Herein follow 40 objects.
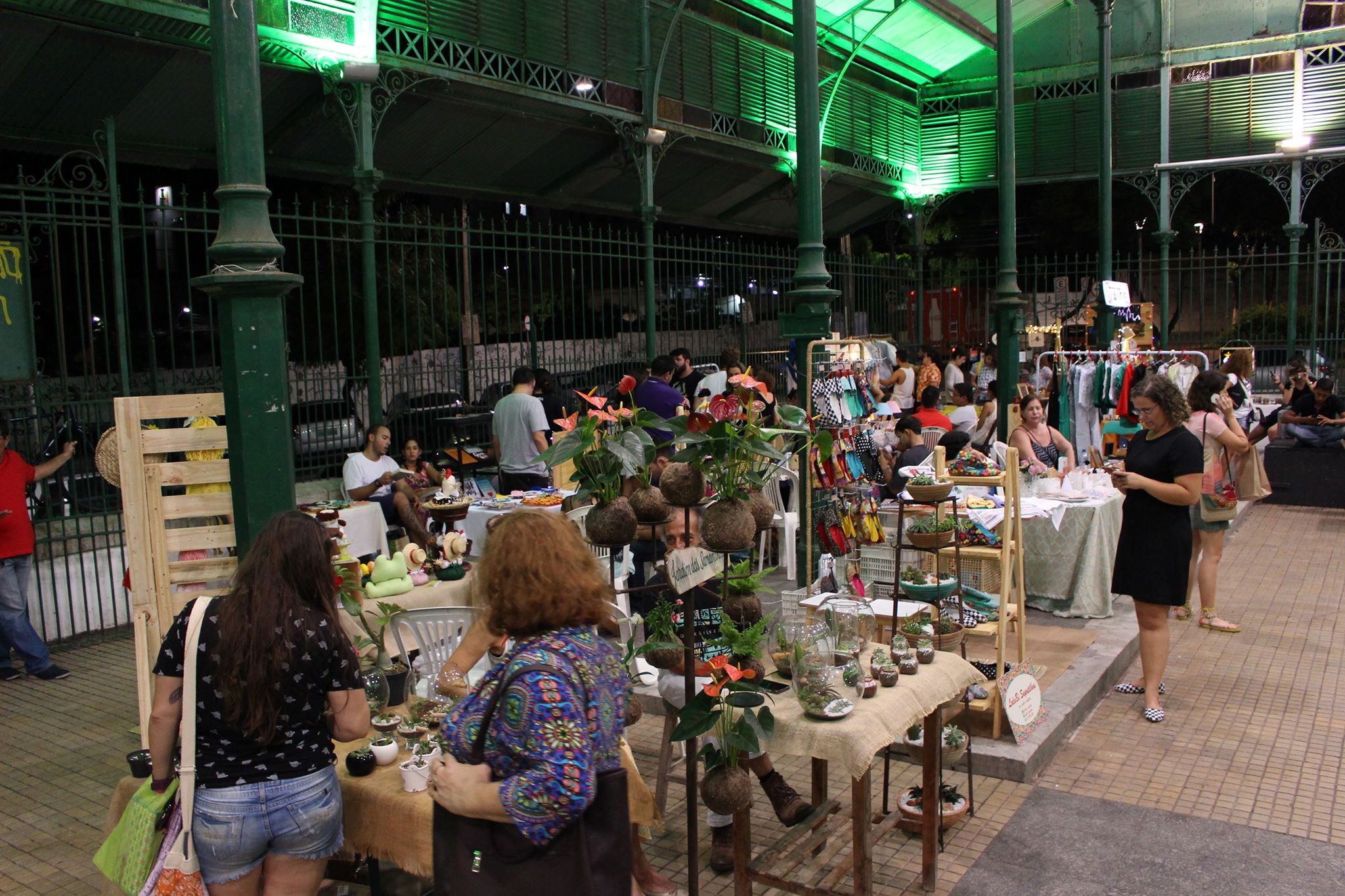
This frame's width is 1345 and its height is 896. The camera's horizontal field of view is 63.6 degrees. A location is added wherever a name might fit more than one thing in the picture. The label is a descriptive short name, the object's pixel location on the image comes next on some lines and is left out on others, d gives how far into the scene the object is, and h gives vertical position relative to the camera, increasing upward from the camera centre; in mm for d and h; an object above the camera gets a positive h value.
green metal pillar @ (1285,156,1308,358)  17234 +2131
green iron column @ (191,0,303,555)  3658 +379
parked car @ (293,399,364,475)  9555 -332
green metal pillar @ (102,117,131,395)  7621 +1021
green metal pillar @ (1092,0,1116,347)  13031 +2576
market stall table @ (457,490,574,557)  8156 -984
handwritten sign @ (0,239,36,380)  7512 +624
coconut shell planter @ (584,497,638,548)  3684 -464
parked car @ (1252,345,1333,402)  16984 -56
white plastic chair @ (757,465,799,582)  8789 -1238
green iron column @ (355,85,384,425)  9570 +1268
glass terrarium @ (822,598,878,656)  3982 -930
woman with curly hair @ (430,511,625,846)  2357 -696
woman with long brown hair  2936 -866
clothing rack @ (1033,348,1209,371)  11344 +178
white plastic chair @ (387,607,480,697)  4770 -1050
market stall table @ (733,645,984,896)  3576 -1416
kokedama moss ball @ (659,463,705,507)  3672 -336
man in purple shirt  9258 -103
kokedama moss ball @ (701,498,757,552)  3611 -485
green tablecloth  7676 -1357
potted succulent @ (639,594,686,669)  3777 -885
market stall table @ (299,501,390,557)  8273 -1031
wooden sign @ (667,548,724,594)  3457 -599
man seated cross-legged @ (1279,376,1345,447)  12461 -644
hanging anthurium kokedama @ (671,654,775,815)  3500 -1119
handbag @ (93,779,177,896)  3111 -1267
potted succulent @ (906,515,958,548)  5273 -771
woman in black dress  5688 -784
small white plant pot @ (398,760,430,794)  3275 -1160
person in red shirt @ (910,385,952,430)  10562 -354
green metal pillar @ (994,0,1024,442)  9359 +1137
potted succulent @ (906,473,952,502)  5105 -539
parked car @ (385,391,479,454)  10070 -208
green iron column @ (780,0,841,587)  6043 +962
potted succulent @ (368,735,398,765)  3448 -1133
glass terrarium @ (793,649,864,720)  3666 -1064
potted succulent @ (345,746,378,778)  3383 -1147
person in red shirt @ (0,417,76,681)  6992 -1044
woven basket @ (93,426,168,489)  5215 -251
